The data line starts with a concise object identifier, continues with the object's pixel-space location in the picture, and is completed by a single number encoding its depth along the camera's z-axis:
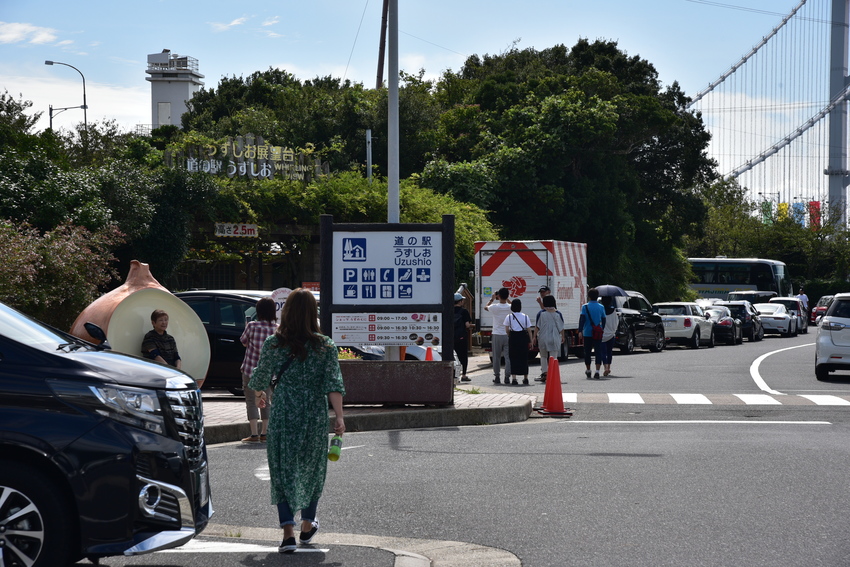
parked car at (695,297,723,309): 38.57
